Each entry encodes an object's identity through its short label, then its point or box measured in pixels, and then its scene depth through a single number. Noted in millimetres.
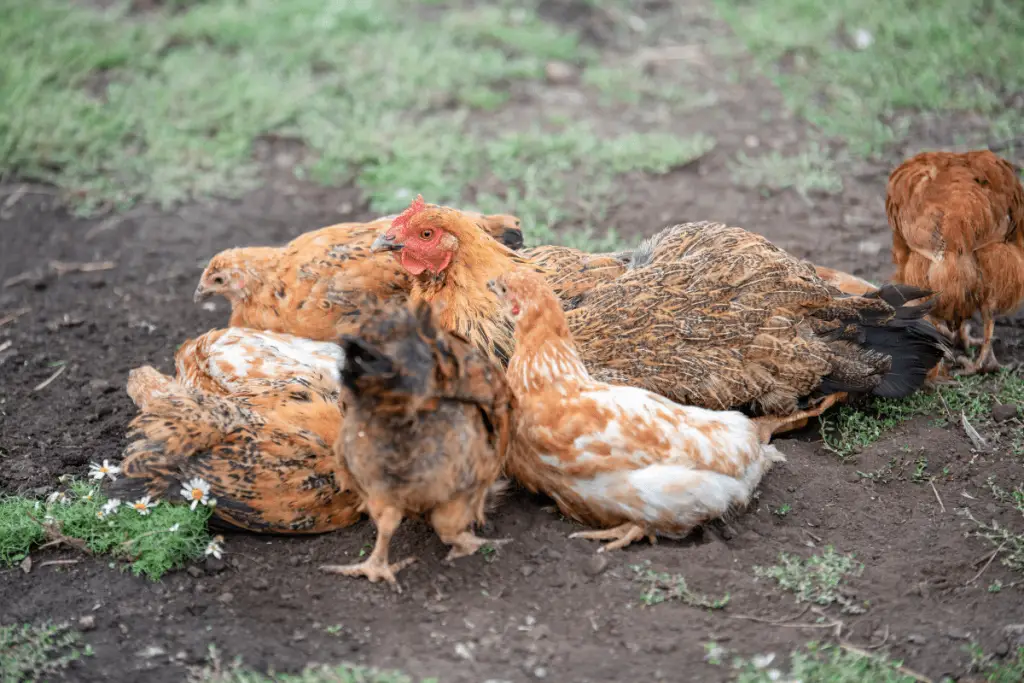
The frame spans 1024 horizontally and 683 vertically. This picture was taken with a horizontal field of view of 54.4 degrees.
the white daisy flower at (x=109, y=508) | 4262
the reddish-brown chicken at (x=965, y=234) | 5145
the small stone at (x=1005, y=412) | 4887
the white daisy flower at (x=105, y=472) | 4539
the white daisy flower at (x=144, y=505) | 4195
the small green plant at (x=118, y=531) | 4086
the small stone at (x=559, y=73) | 8758
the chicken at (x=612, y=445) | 4031
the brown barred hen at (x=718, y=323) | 4645
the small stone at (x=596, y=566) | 3953
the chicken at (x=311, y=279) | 5270
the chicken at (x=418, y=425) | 3619
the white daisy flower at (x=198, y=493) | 4152
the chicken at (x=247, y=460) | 4164
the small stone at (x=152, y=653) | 3668
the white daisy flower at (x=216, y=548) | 4102
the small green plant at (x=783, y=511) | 4359
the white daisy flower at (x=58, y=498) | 4504
